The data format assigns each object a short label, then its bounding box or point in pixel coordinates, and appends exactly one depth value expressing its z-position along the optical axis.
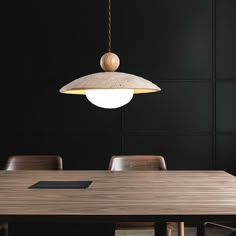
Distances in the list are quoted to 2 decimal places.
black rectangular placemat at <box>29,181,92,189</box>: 2.80
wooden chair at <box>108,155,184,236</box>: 4.11
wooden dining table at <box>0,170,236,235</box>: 1.99
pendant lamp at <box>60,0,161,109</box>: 2.58
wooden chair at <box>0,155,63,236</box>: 4.23
